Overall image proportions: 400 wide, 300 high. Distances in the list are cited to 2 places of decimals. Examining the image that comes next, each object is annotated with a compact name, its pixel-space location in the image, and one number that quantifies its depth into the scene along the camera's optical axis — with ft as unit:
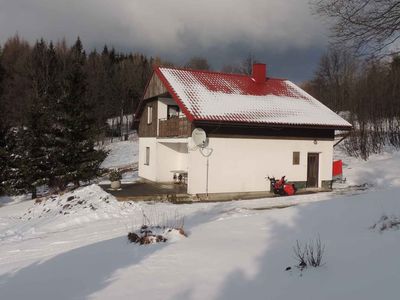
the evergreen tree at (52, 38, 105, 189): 68.44
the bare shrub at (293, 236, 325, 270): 18.97
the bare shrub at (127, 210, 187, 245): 26.71
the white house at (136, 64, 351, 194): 60.59
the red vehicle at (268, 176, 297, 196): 63.10
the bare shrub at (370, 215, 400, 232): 22.87
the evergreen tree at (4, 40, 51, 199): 69.26
